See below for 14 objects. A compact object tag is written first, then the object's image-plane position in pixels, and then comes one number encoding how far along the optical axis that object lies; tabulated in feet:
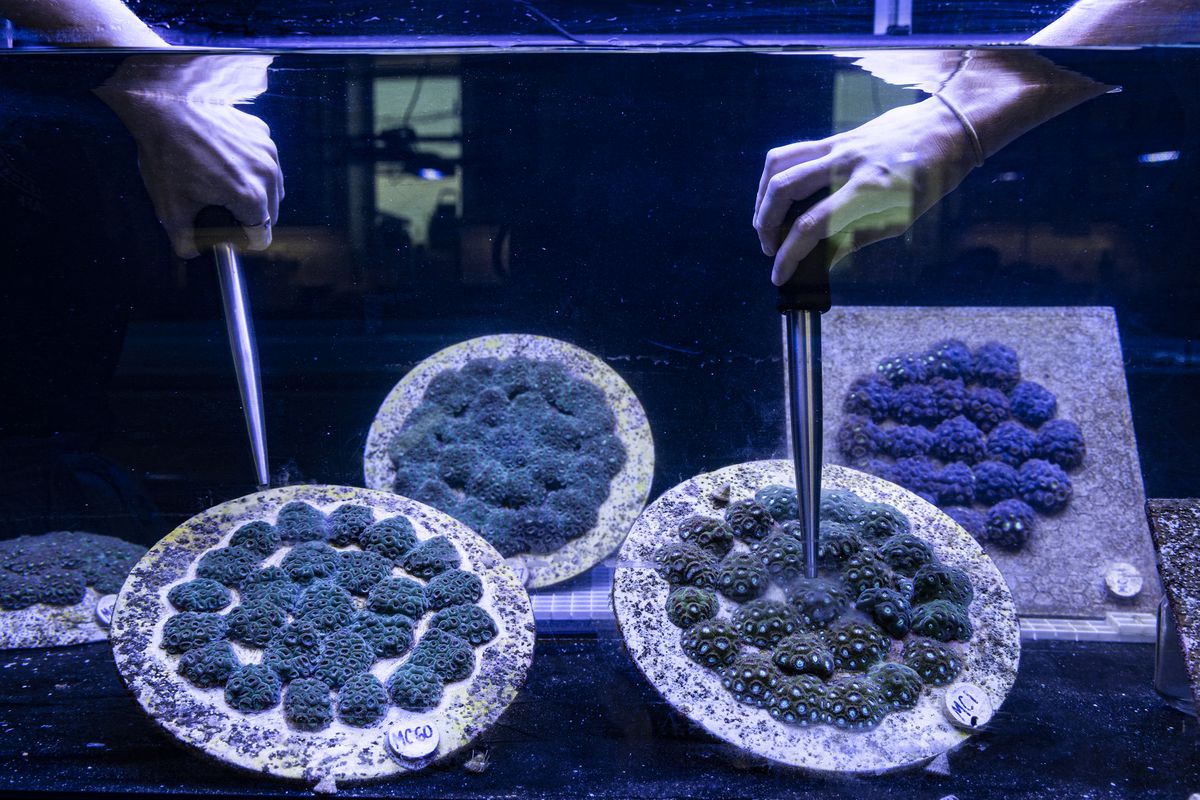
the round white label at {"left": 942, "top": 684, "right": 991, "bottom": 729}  2.73
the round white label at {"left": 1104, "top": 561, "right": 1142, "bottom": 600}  3.44
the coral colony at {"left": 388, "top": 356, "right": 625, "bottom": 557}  3.52
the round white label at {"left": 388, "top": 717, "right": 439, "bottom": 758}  2.64
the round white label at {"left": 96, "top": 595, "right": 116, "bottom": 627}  3.29
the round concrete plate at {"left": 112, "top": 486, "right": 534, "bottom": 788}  2.62
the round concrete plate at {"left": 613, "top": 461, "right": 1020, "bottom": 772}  2.68
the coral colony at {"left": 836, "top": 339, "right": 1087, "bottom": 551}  3.53
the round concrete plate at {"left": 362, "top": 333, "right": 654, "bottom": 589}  3.50
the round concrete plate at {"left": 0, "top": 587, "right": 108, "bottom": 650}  3.25
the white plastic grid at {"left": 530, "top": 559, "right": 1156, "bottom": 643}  3.33
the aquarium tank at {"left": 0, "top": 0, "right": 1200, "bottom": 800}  2.75
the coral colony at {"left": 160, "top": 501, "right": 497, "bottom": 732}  2.72
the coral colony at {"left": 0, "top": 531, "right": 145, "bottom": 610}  3.32
